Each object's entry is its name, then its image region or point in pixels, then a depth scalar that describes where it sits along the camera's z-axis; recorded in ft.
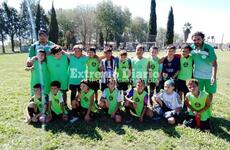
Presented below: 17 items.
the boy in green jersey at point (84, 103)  13.67
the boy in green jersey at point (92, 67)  14.84
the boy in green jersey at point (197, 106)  12.41
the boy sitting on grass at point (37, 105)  13.12
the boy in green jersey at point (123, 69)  14.87
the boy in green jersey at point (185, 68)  14.12
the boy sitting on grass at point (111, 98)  13.89
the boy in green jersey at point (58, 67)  13.44
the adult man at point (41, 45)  13.37
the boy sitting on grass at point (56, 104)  13.22
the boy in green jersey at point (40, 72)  13.34
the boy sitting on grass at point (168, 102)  13.39
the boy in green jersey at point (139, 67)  14.77
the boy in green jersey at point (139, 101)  13.76
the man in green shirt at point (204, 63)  12.95
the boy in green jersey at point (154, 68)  14.92
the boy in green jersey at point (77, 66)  14.11
